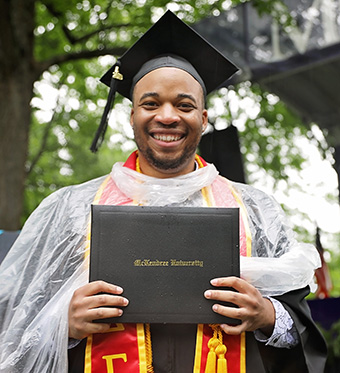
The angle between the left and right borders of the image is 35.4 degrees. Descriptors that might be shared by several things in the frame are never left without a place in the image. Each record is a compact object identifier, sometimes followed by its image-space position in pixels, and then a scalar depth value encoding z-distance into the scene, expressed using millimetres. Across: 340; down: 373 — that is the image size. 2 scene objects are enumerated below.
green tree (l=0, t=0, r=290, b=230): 5344
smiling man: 2027
